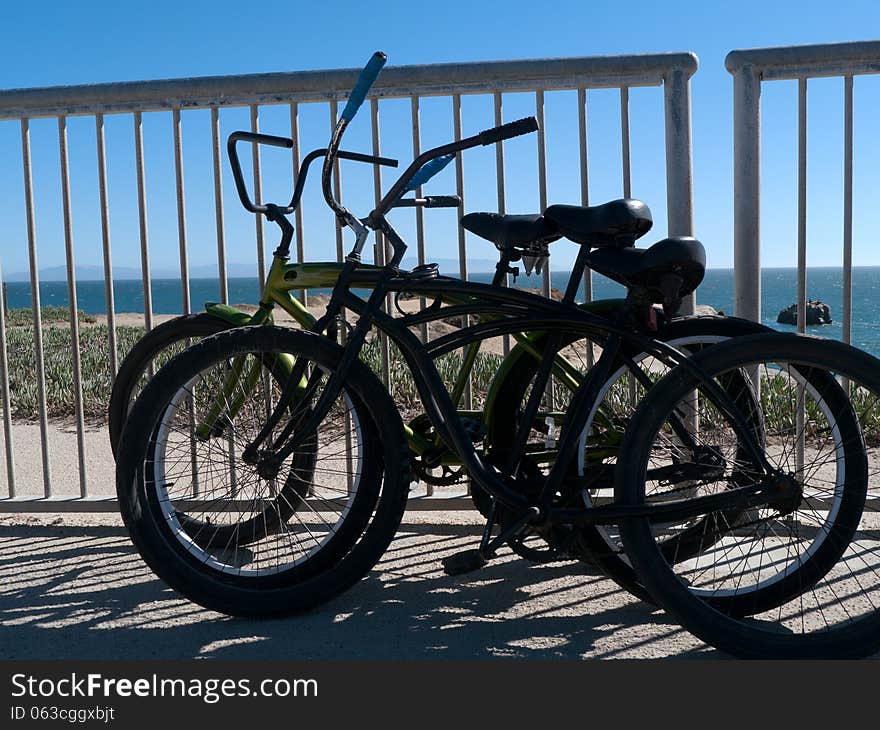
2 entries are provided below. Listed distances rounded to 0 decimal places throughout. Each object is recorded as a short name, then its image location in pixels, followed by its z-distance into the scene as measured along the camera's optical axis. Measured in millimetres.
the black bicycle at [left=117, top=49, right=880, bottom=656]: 2830
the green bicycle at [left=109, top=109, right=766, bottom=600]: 3100
